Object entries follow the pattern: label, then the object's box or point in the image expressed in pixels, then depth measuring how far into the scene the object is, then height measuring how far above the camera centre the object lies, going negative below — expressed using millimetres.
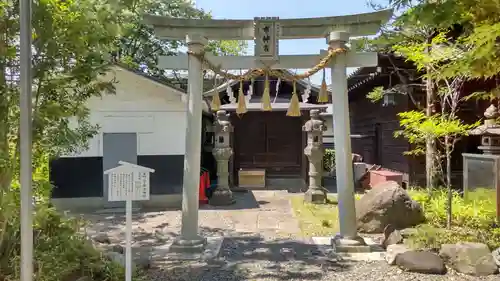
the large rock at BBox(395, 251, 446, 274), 5453 -1717
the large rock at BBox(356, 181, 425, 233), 7883 -1407
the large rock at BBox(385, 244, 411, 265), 5823 -1667
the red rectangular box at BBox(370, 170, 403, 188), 12883 -1103
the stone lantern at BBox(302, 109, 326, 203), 12102 -371
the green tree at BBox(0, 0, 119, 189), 4523 +1108
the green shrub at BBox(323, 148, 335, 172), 20188 -876
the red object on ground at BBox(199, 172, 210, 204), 12320 -1421
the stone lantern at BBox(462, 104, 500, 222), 7824 -465
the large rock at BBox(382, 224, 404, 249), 6598 -1635
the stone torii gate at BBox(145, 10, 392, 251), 6602 +1537
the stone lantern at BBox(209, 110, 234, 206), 12016 -389
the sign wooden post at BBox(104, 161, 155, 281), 4277 -427
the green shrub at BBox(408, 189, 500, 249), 6453 -1551
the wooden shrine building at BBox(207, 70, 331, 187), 16234 +162
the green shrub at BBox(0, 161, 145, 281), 4492 -1244
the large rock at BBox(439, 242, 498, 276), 5410 -1668
